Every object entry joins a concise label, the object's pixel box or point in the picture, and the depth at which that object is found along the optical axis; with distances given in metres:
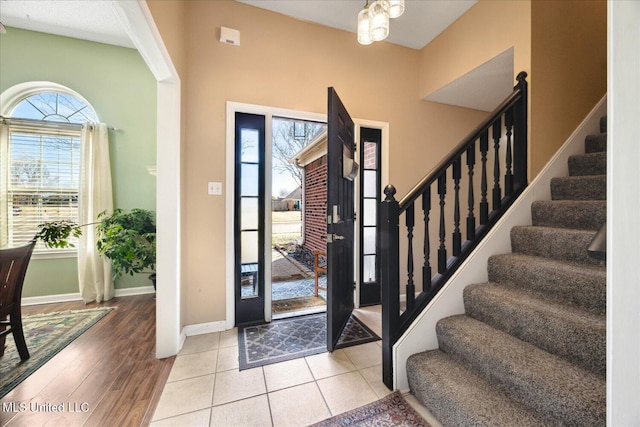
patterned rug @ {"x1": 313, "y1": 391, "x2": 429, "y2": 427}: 1.31
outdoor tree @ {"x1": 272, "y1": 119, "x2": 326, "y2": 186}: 6.00
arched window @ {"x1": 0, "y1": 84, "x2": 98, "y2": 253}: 2.89
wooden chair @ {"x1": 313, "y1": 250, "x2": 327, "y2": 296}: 3.21
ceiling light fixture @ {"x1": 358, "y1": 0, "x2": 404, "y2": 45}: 1.84
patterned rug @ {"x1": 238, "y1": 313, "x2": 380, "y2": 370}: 1.93
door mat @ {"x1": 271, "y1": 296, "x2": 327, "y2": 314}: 2.88
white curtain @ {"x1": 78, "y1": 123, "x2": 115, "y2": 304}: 3.00
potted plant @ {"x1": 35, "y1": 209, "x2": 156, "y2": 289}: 2.66
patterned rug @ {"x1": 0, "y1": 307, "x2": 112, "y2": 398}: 1.69
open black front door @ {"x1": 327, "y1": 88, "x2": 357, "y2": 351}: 1.93
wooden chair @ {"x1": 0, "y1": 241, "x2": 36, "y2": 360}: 1.65
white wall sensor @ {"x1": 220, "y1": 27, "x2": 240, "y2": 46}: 2.29
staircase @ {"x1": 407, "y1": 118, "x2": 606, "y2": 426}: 1.05
